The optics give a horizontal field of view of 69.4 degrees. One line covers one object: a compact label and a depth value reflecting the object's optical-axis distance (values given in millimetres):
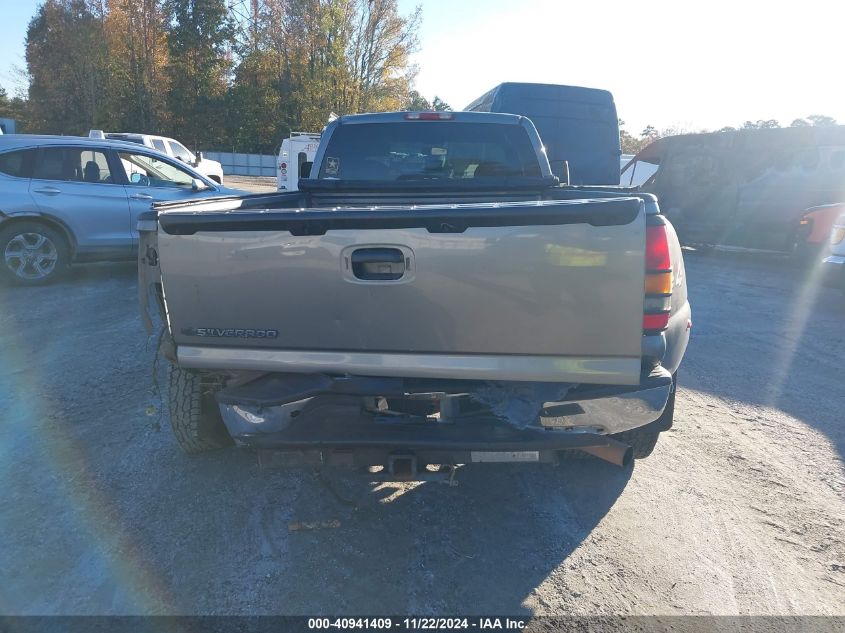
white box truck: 20381
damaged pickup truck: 2510
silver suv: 7777
